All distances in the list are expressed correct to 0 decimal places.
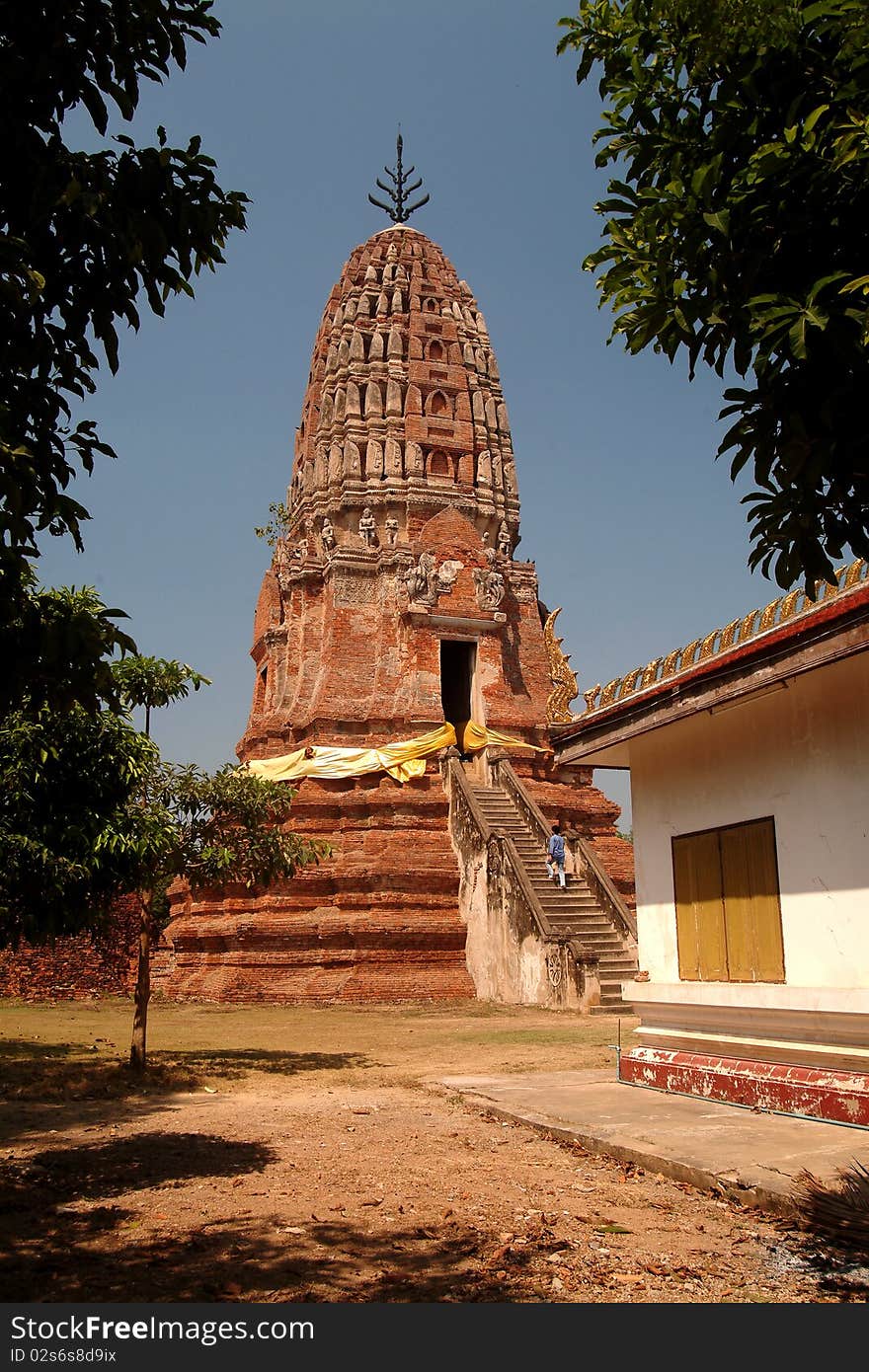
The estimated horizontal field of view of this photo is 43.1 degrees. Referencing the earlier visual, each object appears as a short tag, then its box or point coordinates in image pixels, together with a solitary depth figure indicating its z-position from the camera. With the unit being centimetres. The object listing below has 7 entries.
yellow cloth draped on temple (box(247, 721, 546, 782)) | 2436
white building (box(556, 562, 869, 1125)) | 791
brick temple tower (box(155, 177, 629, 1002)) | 2178
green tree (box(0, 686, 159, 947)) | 1034
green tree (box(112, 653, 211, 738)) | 1241
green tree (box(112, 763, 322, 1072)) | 1219
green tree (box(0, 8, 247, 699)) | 444
